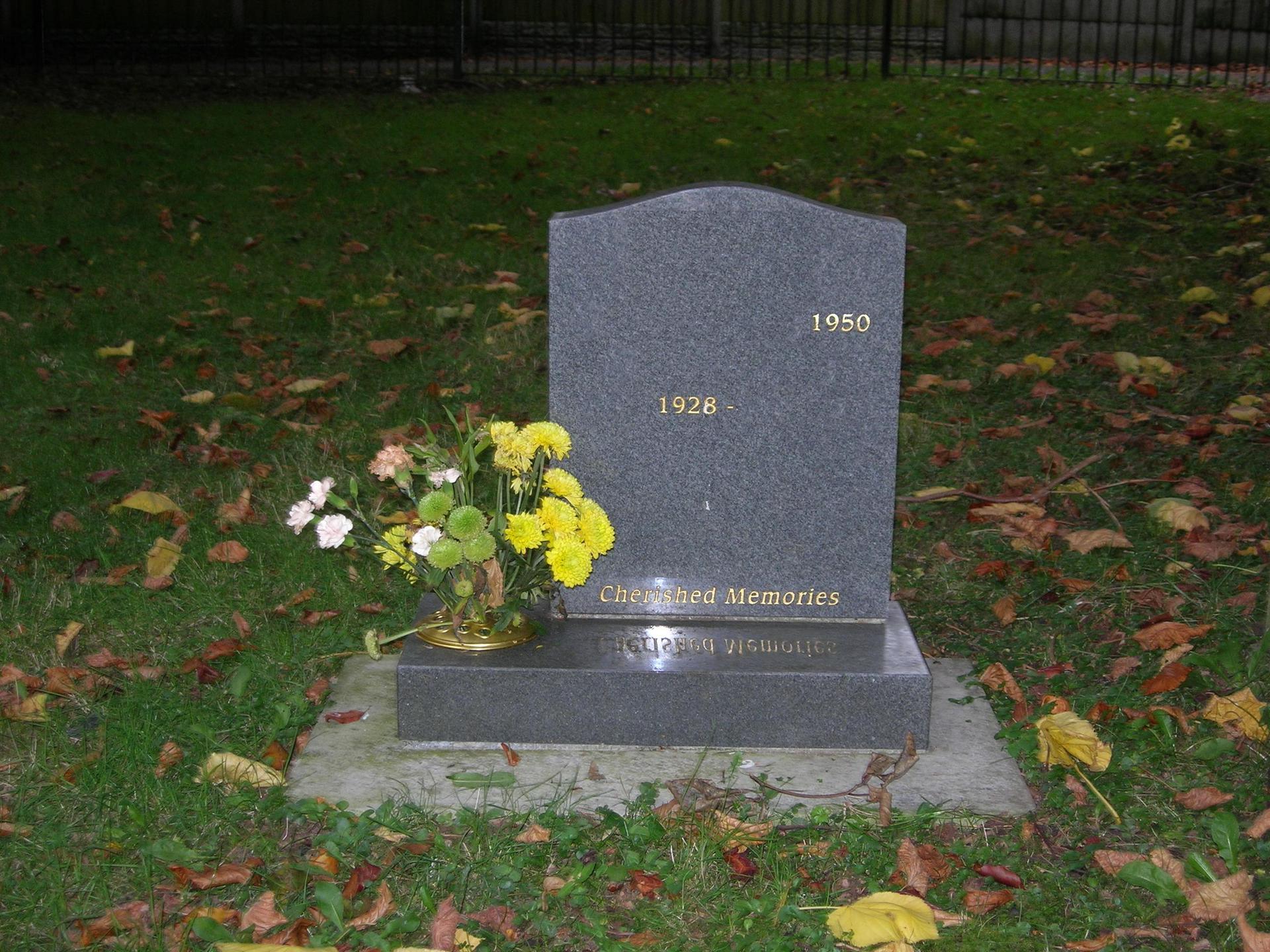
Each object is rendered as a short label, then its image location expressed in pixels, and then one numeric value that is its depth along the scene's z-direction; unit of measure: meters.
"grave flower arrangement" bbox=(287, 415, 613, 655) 3.39
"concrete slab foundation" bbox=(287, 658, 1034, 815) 3.19
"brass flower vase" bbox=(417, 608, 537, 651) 3.48
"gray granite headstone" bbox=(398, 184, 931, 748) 3.40
